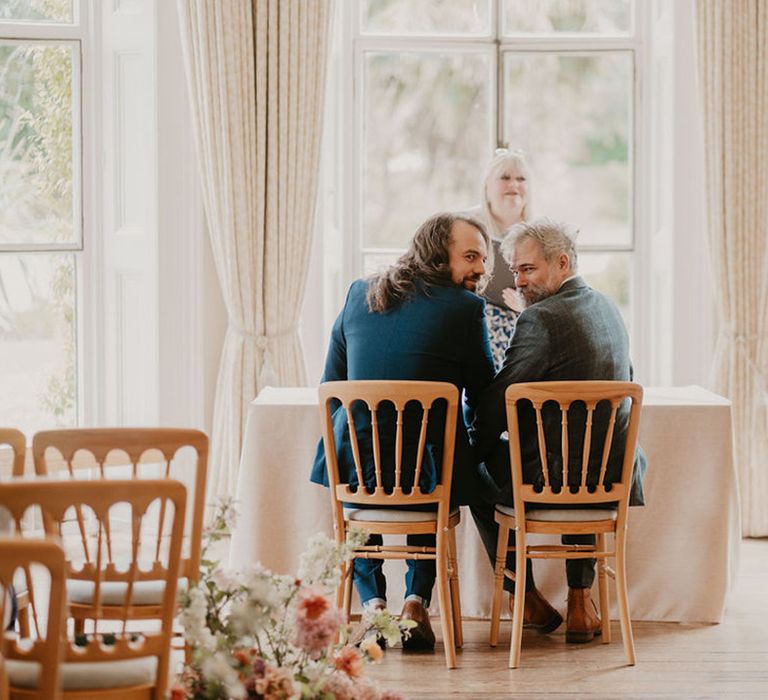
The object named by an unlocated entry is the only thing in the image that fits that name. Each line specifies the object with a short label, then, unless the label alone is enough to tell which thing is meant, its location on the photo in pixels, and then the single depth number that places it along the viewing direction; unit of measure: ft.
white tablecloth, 23.89
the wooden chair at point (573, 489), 21.06
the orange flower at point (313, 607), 13.87
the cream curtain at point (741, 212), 32.20
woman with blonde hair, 29.41
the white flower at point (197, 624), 13.30
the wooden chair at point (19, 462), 15.88
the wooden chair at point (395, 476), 20.64
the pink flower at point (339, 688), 14.48
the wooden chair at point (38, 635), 11.11
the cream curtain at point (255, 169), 31.48
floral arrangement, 13.41
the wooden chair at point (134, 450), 14.82
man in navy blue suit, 21.99
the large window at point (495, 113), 34.90
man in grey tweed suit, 22.00
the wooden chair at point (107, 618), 12.36
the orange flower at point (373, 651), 15.23
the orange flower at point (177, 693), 13.41
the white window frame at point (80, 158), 32.61
